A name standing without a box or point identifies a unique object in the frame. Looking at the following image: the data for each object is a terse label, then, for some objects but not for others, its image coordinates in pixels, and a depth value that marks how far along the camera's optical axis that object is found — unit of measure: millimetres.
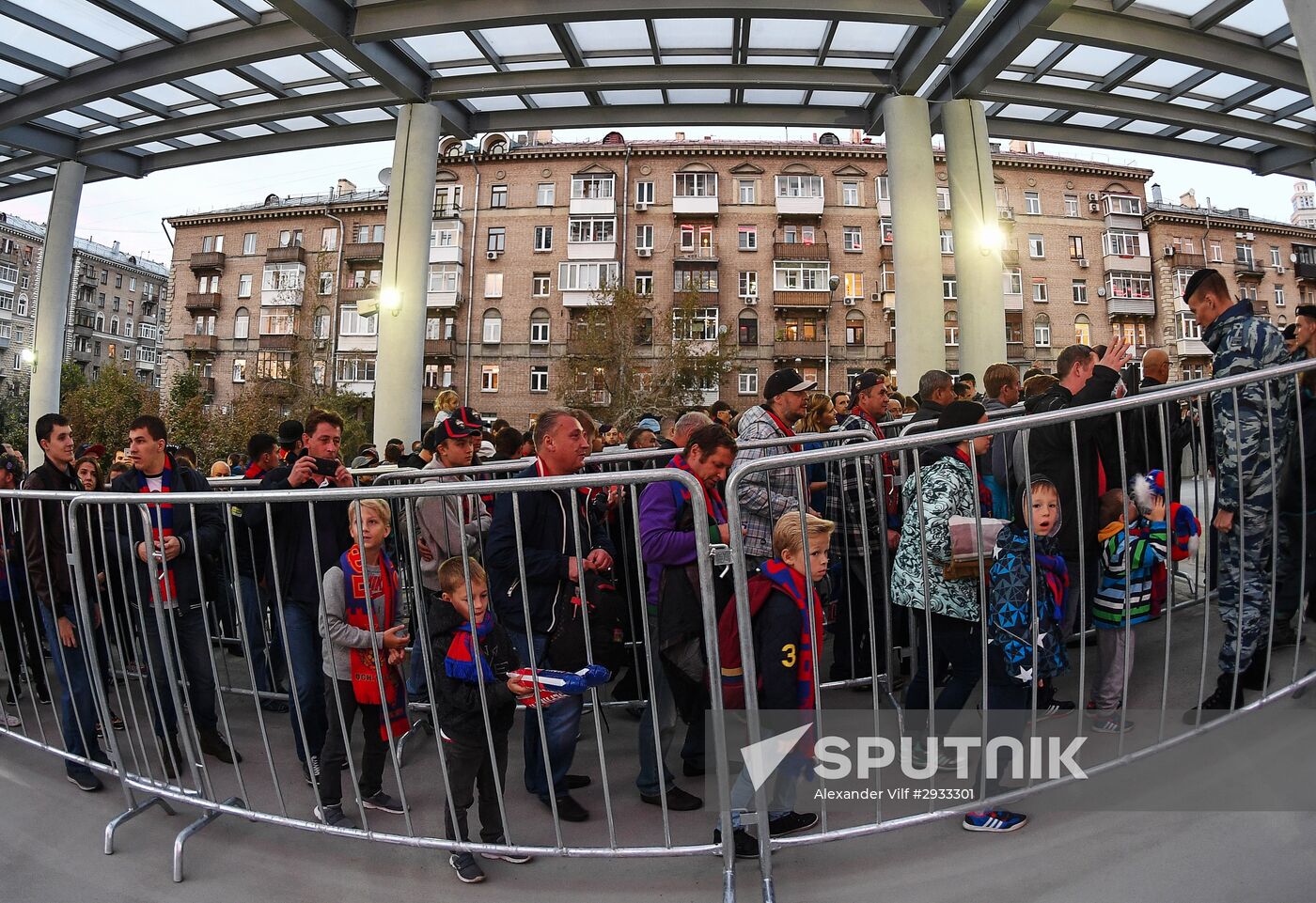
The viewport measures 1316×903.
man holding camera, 3598
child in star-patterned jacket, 2752
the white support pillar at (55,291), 15078
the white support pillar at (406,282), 11680
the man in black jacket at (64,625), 3719
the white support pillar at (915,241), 11008
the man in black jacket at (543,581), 3102
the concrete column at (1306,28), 6242
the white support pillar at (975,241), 11086
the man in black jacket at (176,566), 3684
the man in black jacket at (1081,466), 3020
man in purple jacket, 3119
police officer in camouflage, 3043
